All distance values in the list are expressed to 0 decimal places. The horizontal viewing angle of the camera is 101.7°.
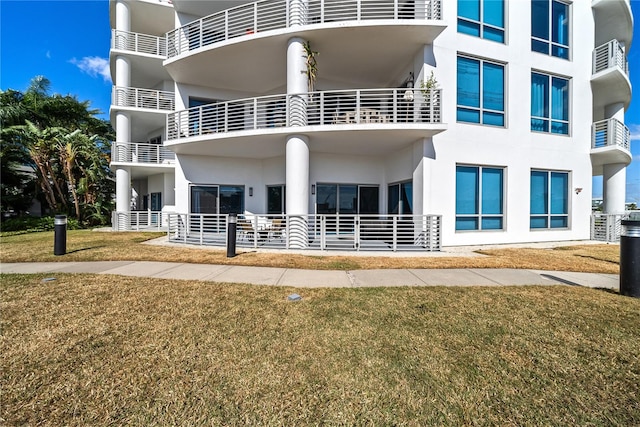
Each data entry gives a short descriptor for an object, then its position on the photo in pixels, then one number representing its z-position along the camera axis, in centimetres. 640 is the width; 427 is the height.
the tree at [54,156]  1684
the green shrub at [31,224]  1552
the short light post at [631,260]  479
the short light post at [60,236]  789
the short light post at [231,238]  782
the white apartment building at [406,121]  977
